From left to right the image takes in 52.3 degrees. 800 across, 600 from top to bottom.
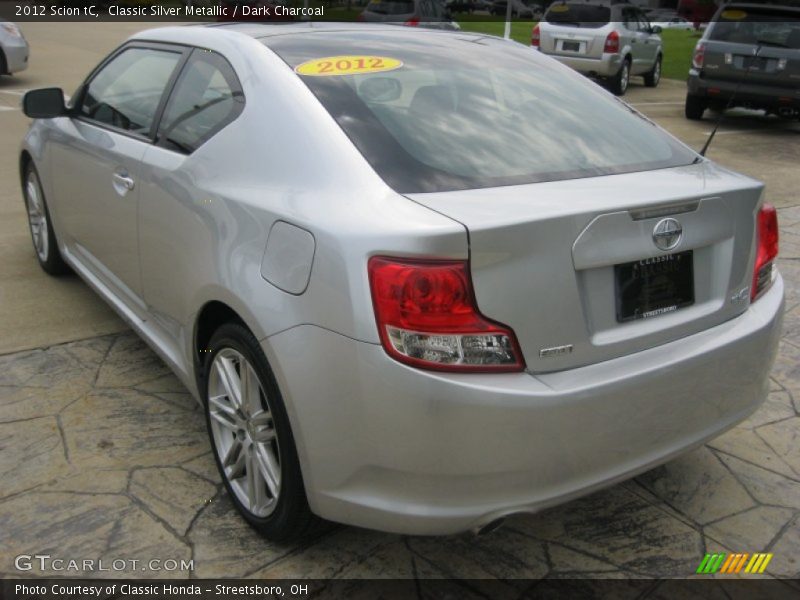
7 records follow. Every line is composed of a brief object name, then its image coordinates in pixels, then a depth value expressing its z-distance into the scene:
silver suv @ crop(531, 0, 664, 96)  14.64
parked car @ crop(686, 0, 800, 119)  10.84
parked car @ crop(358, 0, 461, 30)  15.27
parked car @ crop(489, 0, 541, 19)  35.66
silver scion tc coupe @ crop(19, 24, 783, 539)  2.07
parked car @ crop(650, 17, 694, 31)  43.33
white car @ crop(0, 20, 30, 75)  12.78
